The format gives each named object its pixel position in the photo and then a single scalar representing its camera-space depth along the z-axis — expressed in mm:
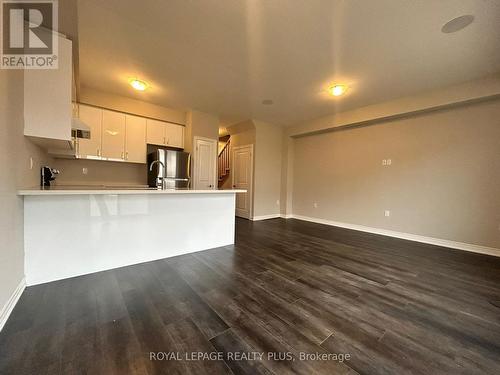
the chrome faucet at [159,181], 4386
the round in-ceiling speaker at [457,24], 2020
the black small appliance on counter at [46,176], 2666
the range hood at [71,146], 2514
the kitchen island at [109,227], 1946
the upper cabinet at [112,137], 3895
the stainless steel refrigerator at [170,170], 4375
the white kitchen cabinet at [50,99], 1985
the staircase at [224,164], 7104
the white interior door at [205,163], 5023
